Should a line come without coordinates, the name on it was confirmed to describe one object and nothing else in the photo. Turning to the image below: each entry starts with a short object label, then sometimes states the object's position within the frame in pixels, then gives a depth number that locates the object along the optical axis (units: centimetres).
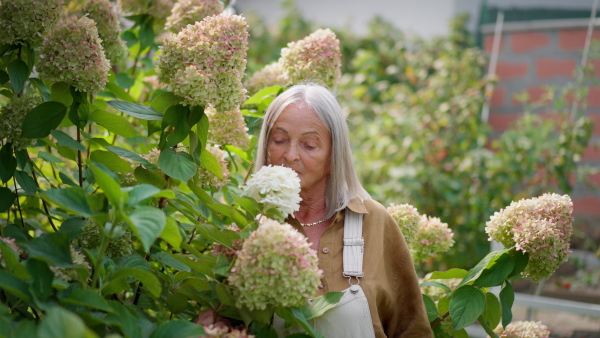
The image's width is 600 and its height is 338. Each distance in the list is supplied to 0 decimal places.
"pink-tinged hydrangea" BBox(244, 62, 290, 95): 228
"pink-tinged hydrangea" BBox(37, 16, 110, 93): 155
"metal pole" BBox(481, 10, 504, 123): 487
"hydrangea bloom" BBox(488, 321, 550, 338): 196
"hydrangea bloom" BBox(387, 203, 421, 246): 206
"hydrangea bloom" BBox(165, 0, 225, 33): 214
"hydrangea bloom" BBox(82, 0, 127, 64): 196
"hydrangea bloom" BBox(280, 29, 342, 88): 211
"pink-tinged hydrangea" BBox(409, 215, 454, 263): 215
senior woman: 175
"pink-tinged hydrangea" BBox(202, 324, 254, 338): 127
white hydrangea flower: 141
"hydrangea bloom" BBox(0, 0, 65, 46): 163
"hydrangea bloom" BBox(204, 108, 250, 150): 191
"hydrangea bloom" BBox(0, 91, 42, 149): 163
